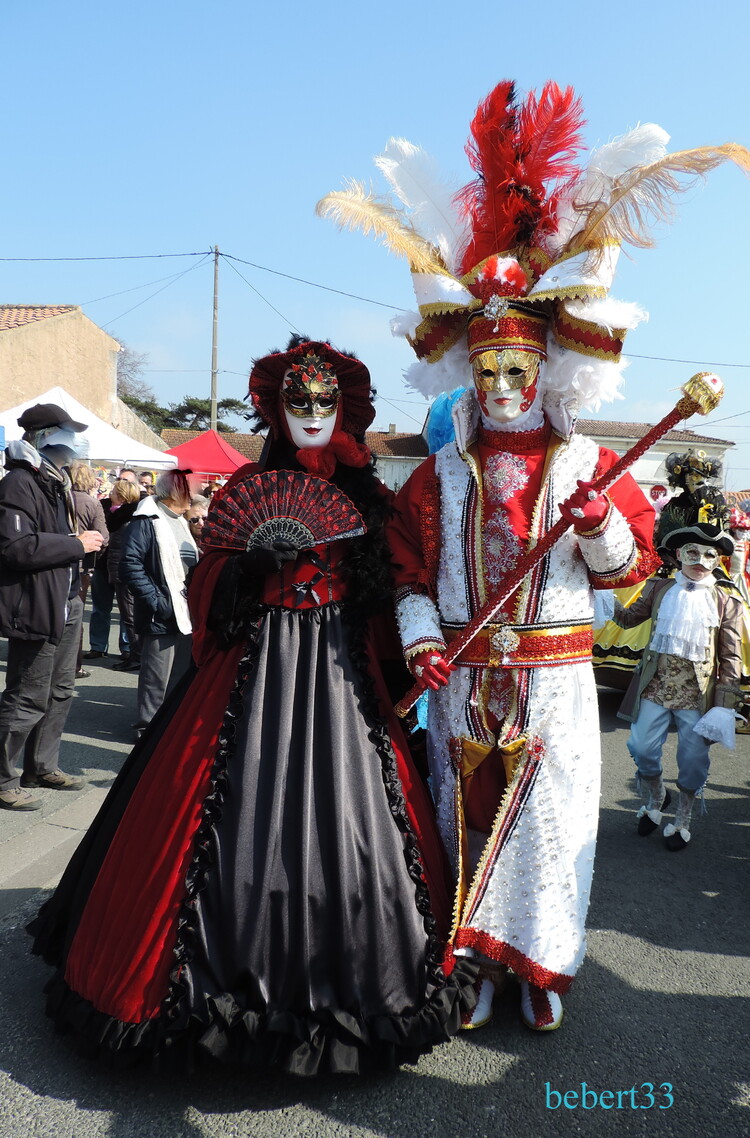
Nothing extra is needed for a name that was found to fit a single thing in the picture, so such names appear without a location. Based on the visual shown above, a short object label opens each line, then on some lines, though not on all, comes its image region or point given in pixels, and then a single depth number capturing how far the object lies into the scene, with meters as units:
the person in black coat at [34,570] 4.06
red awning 12.61
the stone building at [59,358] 24.03
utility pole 24.11
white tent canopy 11.54
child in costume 4.23
